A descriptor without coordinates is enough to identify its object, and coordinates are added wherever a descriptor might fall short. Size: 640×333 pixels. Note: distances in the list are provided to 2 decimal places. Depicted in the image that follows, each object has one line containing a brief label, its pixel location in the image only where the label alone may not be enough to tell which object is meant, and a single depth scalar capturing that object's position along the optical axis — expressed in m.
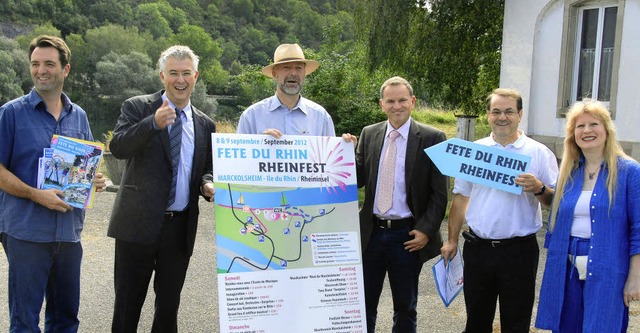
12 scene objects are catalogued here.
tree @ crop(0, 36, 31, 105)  48.88
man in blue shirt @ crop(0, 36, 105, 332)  3.54
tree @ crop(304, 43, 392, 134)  15.80
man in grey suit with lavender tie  4.02
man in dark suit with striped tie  3.76
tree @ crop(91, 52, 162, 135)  59.09
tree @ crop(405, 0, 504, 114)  15.39
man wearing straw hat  4.15
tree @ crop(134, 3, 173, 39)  102.63
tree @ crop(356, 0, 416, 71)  14.73
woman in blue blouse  3.32
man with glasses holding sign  3.79
